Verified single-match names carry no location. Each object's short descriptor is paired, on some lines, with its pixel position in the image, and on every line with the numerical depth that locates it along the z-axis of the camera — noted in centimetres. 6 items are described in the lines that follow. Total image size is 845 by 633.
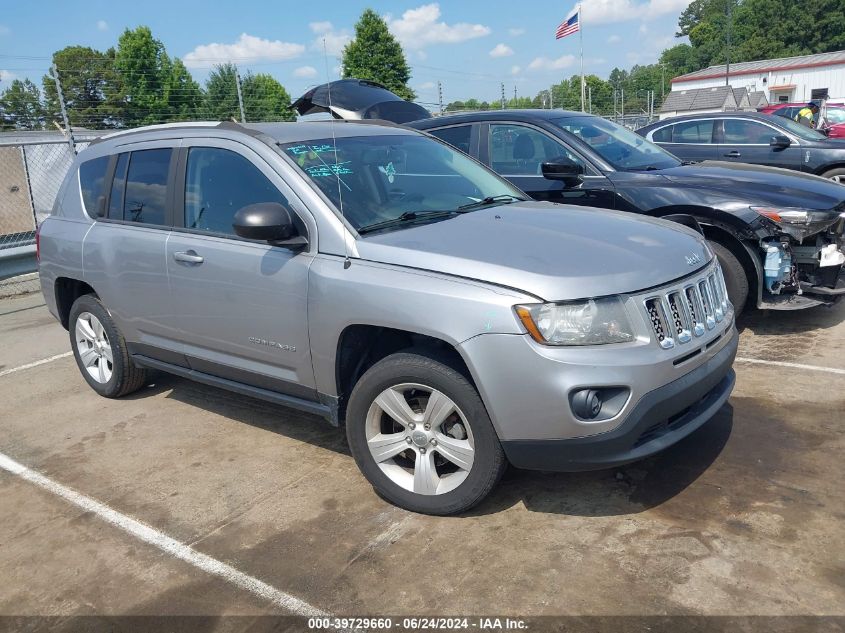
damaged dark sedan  544
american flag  2685
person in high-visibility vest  1769
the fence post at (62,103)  1030
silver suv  295
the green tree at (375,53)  5316
